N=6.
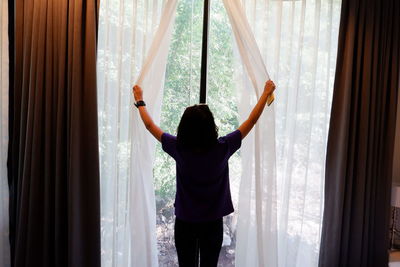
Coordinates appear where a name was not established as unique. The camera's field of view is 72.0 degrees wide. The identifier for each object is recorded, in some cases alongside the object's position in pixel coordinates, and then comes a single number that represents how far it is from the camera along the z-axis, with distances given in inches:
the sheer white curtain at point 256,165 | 64.9
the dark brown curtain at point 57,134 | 64.9
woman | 51.4
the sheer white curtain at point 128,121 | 66.4
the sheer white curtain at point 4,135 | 69.0
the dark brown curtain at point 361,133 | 71.5
